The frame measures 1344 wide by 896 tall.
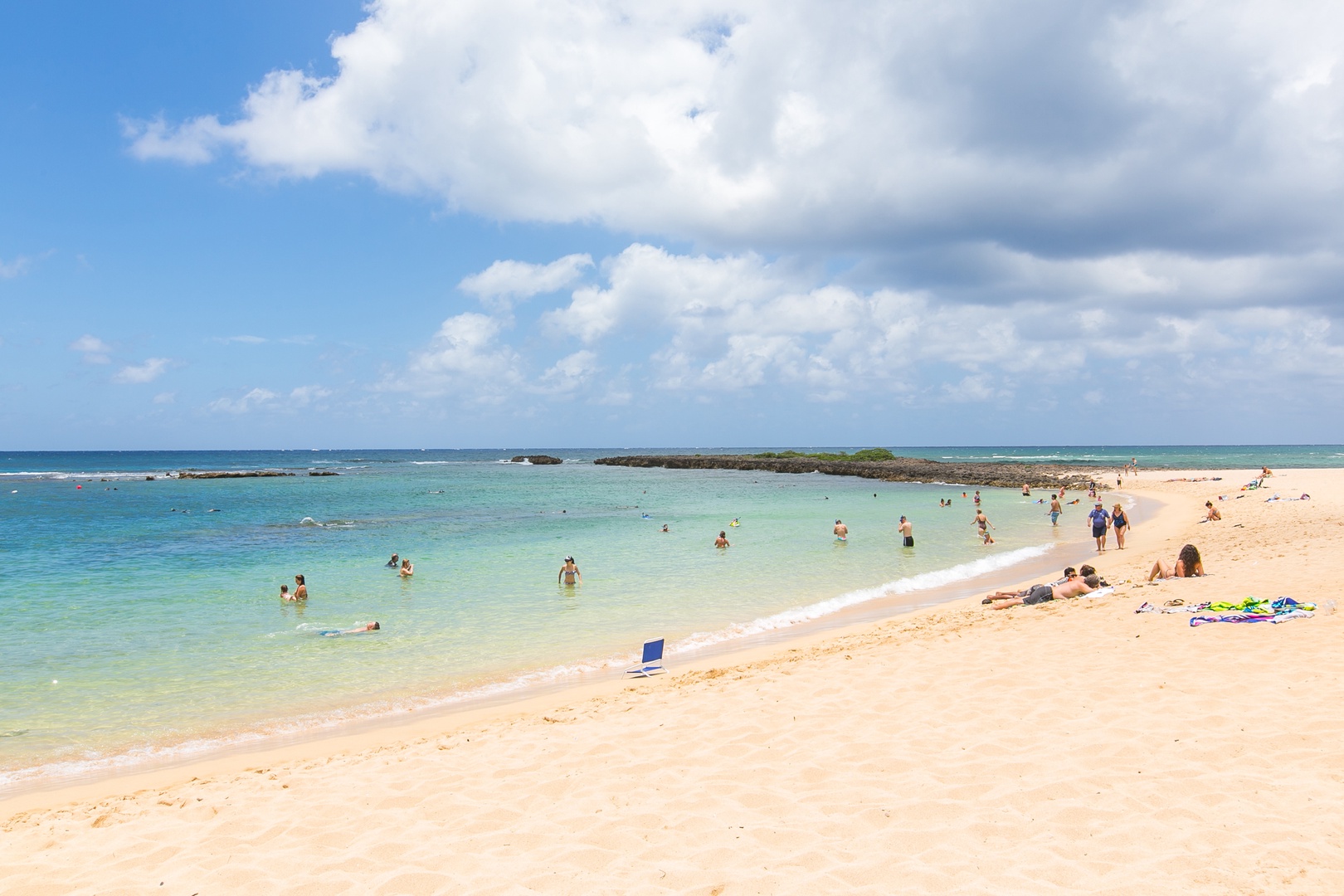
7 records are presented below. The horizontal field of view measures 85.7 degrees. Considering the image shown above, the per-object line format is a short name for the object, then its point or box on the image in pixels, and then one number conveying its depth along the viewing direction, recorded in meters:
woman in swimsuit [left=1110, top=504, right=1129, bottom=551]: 22.70
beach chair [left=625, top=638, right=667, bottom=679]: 11.53
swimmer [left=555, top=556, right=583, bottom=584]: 19.50
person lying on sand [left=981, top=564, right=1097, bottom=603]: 14.98
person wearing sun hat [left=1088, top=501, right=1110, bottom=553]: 22.44
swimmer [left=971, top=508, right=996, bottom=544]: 26.61
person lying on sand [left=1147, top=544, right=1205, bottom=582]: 15.03
